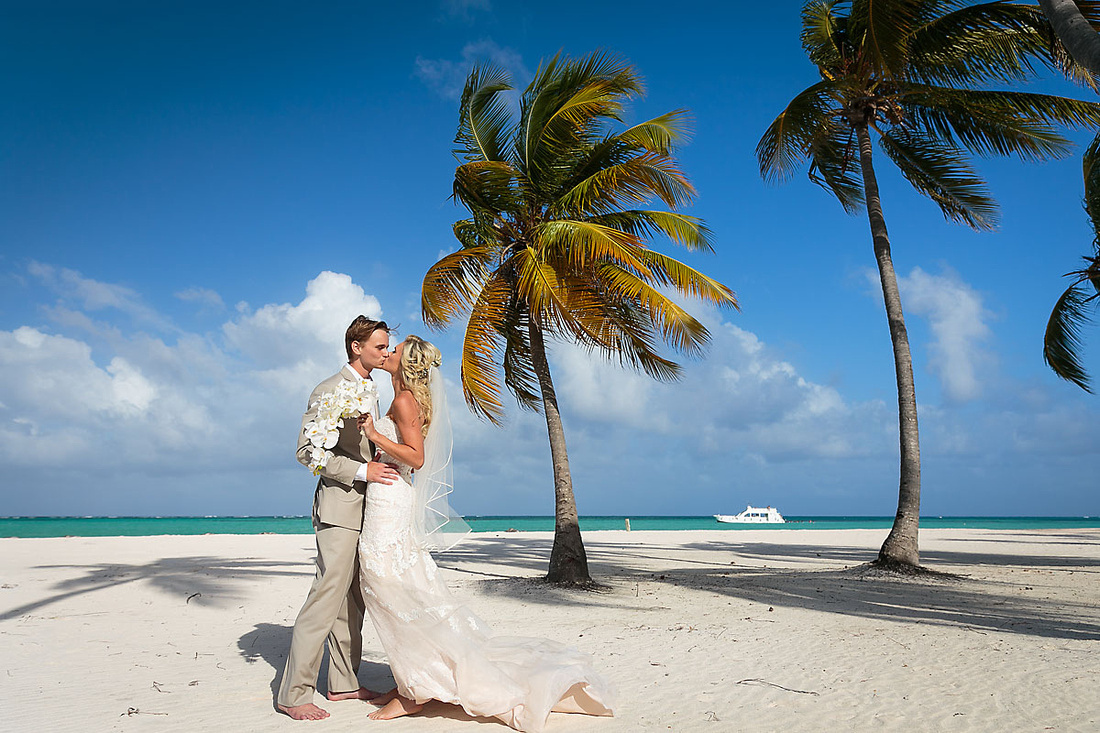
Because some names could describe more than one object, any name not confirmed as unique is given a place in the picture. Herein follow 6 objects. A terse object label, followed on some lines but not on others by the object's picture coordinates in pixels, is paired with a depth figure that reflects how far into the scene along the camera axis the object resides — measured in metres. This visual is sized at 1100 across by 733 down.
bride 4.19
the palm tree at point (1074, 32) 6.45
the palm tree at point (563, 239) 10.72
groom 4.47
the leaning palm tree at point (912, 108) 10.74
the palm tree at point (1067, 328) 15.40
